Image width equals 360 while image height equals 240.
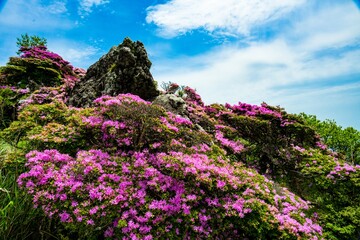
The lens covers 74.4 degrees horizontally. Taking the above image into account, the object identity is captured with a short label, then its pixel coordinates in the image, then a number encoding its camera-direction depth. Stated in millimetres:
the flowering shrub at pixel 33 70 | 15214
